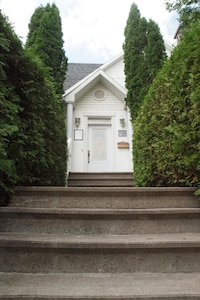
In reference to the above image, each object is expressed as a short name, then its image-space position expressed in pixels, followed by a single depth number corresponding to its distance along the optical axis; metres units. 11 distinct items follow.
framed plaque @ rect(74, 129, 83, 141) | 7.24
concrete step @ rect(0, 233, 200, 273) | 1.54
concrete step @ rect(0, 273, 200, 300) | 1.20
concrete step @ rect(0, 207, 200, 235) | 1.89
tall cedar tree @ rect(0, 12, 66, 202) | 2.11
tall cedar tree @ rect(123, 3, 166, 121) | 6.59
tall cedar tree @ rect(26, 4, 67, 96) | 6.57
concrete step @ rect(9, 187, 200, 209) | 2.25
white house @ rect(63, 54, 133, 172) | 7.12
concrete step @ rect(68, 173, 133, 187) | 4.88
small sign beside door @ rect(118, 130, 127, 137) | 7.36
